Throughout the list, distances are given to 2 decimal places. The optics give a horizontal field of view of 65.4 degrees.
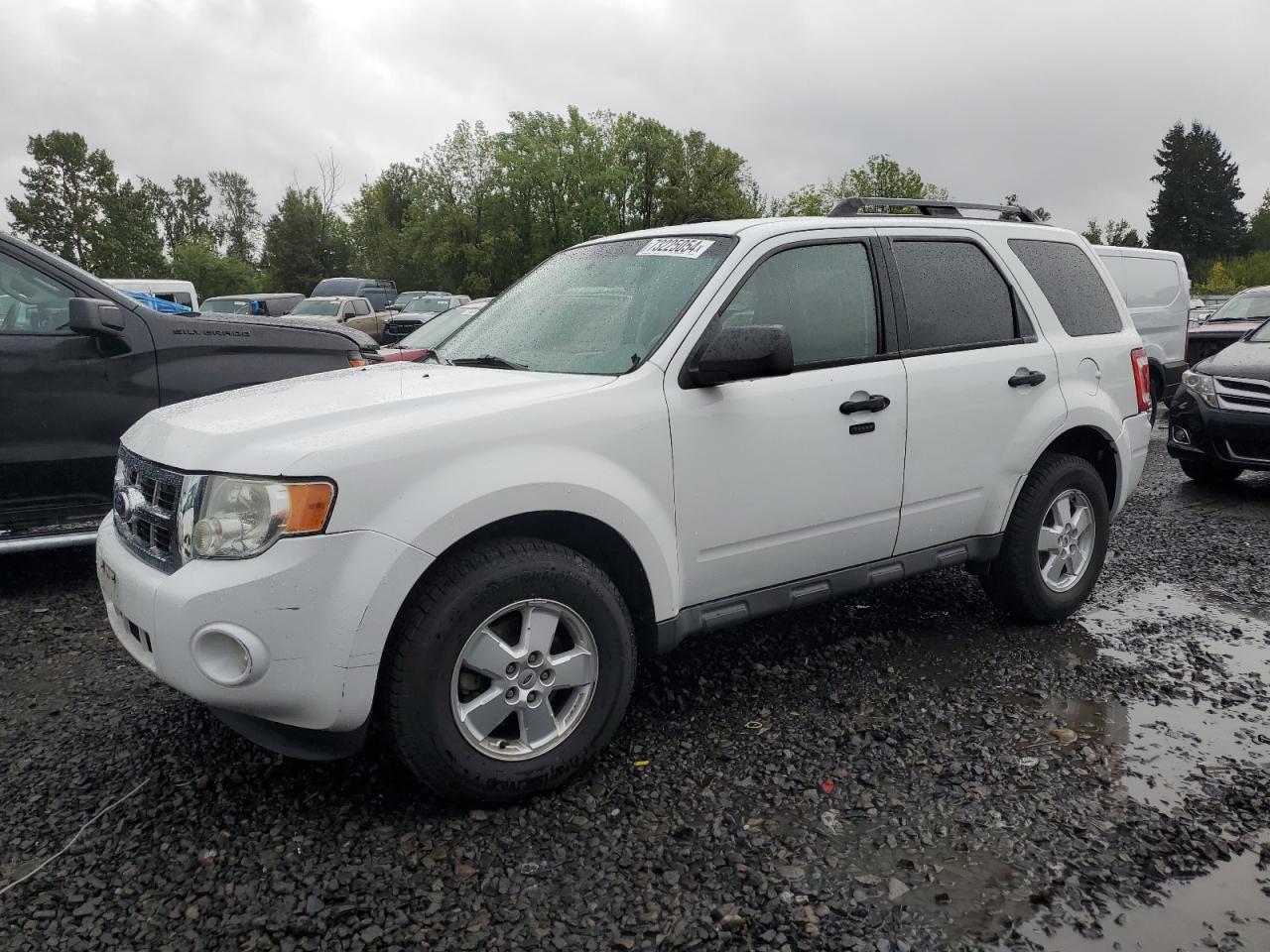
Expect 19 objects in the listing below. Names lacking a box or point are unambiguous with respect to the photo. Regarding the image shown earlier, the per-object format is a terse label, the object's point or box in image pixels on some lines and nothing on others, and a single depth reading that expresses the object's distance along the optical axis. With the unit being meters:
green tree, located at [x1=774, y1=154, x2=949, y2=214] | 59.84
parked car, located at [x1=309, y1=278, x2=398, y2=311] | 35.50
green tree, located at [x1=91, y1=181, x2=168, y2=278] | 62.16
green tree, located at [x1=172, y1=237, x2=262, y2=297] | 70.88
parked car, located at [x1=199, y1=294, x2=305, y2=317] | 25.39
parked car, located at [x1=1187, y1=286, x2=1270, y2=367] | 13.78
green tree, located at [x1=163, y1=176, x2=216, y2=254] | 99.31
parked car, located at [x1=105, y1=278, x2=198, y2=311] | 17.83
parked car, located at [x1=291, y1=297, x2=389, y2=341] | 24.48
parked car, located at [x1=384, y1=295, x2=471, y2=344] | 28.05
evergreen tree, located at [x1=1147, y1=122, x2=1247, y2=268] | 88.75
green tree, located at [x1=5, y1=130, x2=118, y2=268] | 62.09
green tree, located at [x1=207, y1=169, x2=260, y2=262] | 99.81
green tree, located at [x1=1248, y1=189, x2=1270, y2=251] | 90.94
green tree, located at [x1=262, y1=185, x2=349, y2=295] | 66.44
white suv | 2.67
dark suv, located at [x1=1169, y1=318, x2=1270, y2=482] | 7.79
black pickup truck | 5.01
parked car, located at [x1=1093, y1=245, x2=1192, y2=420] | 11.01
